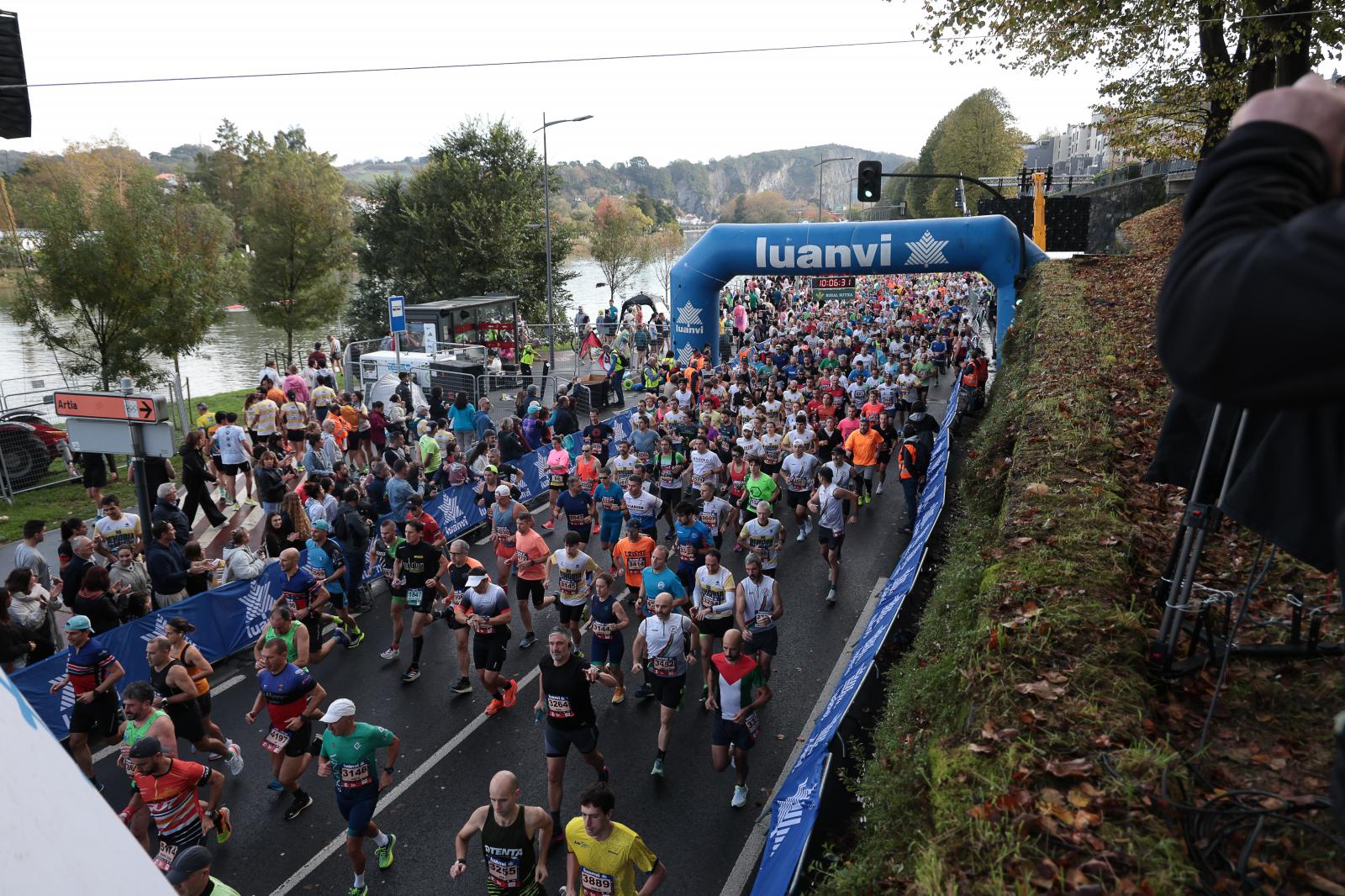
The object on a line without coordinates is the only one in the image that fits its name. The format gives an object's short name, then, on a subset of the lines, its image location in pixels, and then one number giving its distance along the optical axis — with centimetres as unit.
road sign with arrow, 971
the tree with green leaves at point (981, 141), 6706
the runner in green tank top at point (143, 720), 656
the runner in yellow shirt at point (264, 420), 1634
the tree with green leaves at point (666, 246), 7000
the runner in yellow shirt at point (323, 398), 1905
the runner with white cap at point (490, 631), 867
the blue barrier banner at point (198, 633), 810
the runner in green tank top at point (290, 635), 801
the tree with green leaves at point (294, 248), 3078
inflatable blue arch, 1964
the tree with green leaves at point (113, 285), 1841
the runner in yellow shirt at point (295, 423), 1745
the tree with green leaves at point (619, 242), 5738
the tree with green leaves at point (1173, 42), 1420
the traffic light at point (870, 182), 2011
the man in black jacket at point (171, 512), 1102
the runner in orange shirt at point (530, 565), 1046
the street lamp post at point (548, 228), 2780
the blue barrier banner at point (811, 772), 530
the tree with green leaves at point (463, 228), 3800
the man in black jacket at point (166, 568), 988
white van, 2419
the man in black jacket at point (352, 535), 1118
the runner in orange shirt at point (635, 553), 1041
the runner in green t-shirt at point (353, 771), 647
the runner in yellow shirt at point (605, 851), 542
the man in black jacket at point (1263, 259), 107
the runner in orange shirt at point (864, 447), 1452
